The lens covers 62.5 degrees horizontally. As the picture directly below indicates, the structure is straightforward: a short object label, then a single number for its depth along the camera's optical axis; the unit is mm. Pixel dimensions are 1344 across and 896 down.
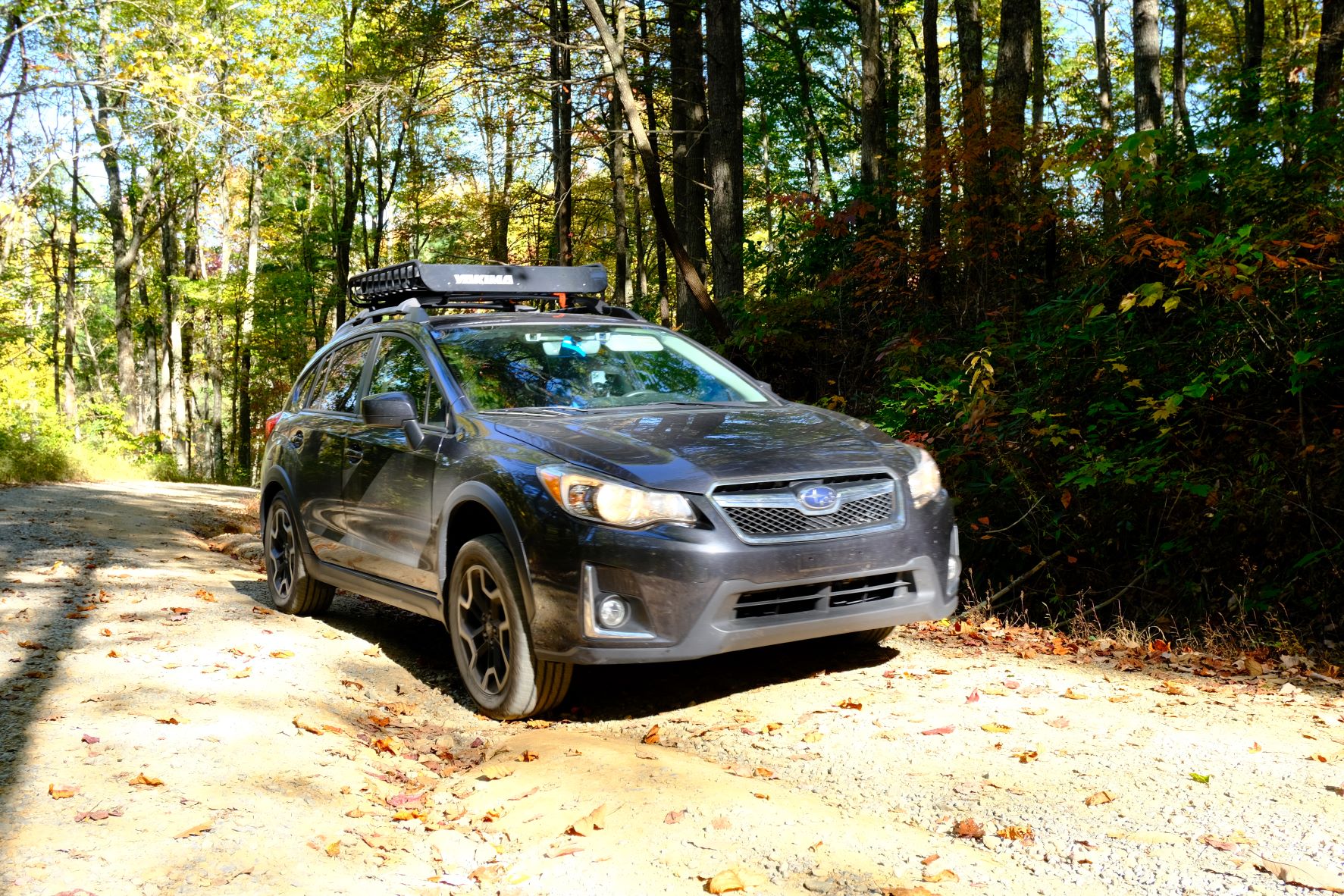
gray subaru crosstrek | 4543
